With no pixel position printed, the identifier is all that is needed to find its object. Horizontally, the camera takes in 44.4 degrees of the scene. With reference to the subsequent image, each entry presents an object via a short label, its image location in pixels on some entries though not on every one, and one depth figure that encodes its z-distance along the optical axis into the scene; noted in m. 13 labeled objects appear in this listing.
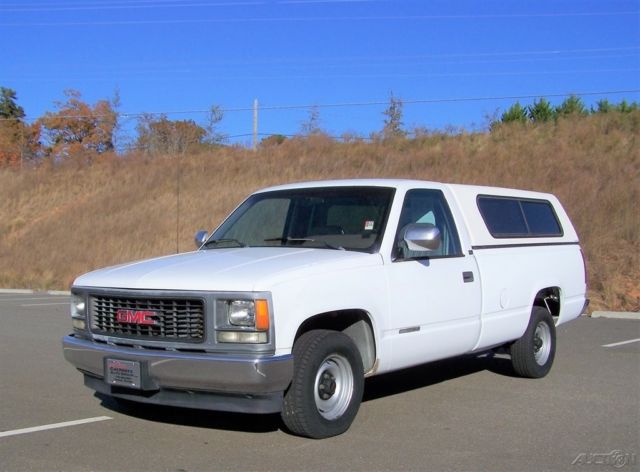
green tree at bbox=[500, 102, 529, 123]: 37.45
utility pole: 36.40
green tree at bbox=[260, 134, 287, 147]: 36.19
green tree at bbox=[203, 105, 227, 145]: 43.23
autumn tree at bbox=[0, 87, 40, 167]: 50.72
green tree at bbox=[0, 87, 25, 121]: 66.38
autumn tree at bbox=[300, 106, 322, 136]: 34.86
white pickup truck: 5.55
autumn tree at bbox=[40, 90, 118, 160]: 49.44
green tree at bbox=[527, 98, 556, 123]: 37.16
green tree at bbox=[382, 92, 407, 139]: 32.58
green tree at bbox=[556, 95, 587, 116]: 35.66
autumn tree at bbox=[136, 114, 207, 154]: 39.25
